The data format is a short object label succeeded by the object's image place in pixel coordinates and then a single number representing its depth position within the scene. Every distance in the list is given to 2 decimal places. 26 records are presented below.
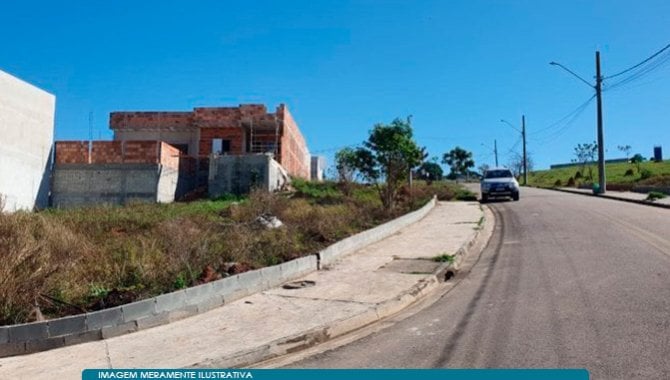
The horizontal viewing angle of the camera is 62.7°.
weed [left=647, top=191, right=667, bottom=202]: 25.30
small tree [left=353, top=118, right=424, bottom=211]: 30.14
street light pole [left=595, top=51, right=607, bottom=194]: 32.31
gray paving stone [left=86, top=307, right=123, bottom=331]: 6.37
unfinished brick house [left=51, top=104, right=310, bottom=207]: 28.97
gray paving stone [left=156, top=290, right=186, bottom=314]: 7.00
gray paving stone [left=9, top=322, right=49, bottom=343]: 5.95
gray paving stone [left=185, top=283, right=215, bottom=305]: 7.41
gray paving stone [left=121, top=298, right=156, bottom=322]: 6.67
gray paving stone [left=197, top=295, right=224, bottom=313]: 7.55
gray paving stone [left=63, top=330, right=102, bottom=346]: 6.22
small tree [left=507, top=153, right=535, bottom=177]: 84.12
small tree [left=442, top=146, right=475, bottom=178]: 93.38
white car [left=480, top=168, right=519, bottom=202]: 29.27
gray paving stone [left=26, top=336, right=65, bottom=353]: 6.02
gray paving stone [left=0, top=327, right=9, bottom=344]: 5.90
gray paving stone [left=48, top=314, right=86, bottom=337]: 6.16
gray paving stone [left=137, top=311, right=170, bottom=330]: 6.78
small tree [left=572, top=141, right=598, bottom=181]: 69.12
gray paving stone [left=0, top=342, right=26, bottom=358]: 5.91
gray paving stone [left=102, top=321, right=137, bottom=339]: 6.46
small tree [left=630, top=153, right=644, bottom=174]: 62.56
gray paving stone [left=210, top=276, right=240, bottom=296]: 7.84
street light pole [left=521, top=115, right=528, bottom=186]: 59.41
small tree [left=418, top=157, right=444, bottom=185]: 85.88
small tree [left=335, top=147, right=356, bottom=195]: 26.86
